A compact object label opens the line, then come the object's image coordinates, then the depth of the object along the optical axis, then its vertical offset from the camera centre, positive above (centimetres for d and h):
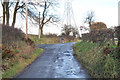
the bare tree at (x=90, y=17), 6569 +831
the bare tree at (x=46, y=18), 4881 +605
